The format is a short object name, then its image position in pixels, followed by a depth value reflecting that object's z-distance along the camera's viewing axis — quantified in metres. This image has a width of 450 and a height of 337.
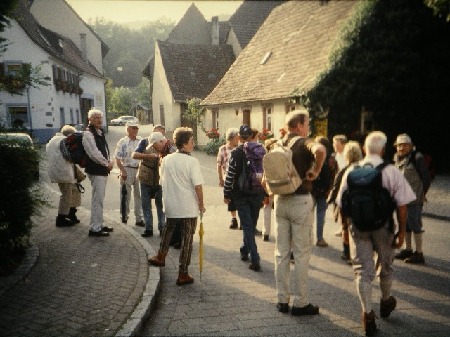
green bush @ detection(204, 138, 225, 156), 25.41
